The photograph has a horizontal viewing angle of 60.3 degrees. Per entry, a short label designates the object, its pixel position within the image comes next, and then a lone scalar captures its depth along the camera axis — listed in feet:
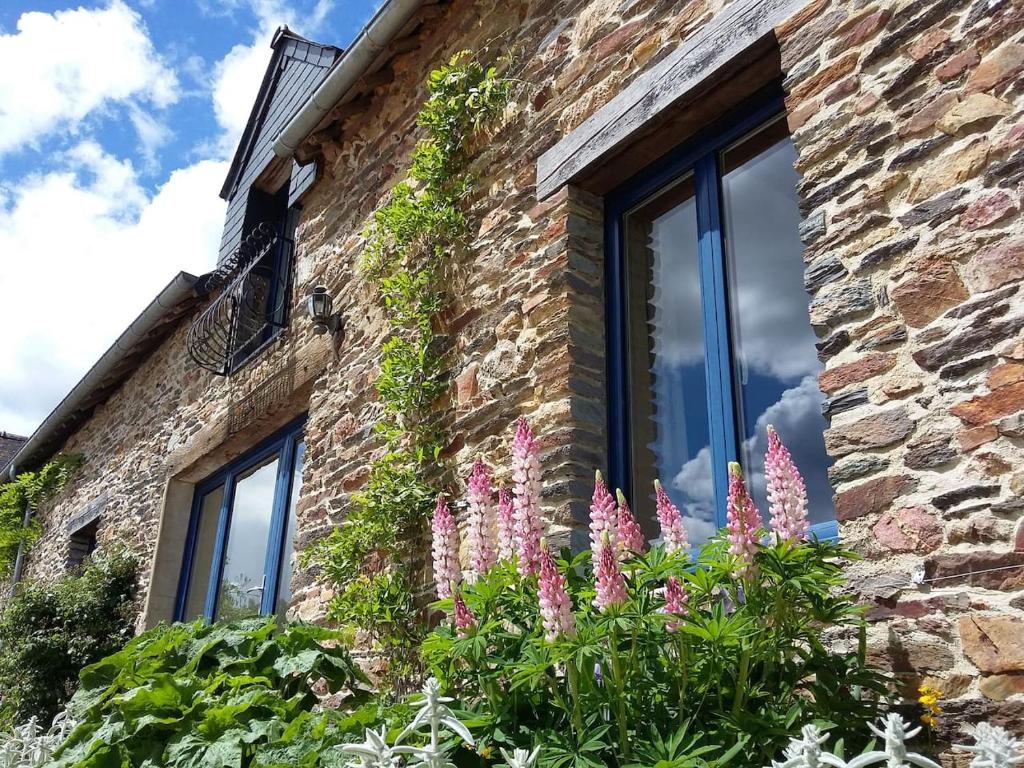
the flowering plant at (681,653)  7.22
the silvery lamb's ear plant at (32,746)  11.88
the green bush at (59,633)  25.11
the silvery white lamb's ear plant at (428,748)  5.61
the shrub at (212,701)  9.68
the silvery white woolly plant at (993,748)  4.62
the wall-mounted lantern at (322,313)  19.19
